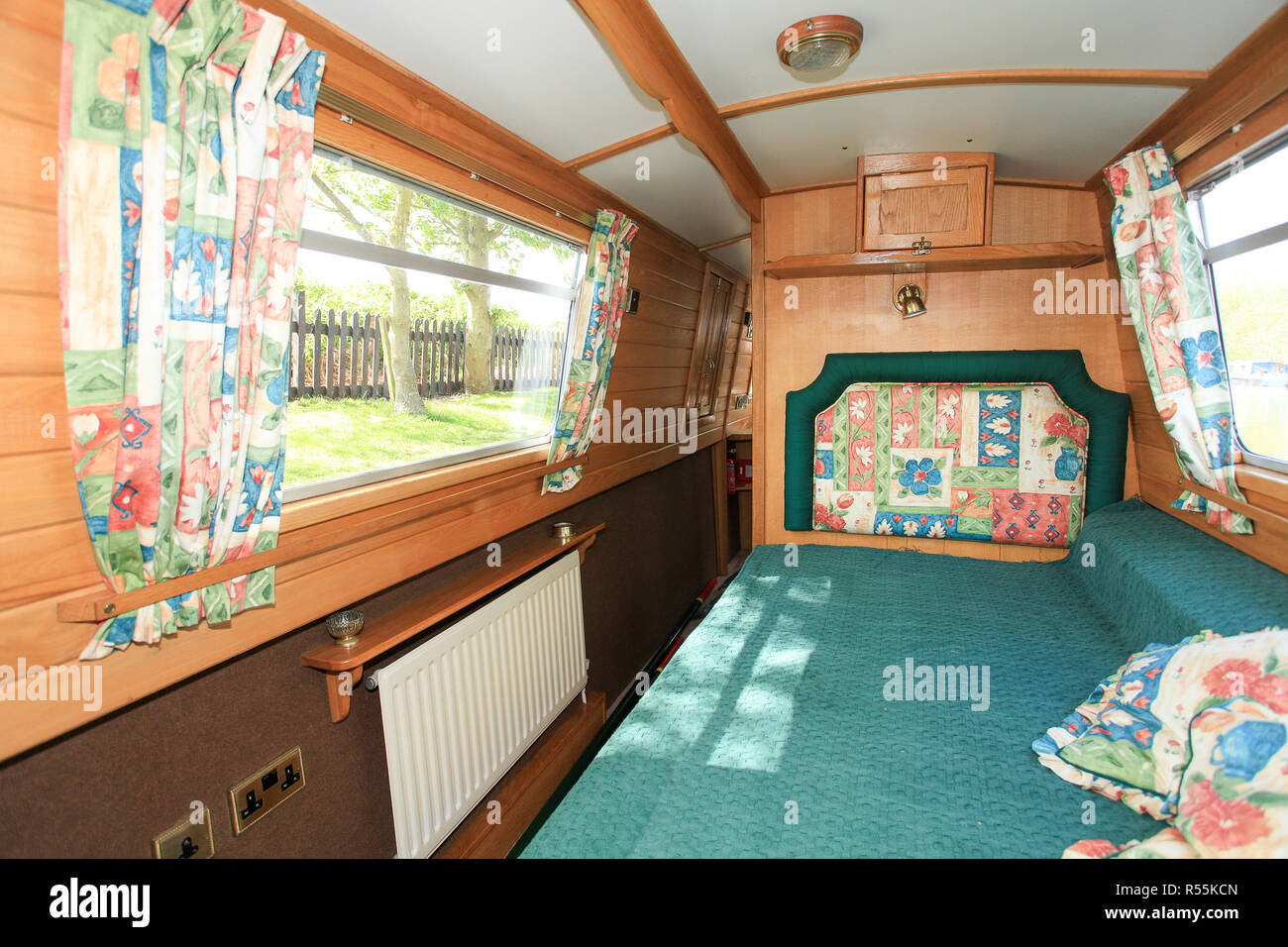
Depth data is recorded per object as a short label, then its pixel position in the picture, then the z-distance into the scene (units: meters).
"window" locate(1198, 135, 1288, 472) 1.65
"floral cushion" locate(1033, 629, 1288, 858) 1.02
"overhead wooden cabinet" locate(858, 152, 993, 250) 2.49
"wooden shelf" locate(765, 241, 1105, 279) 2.50
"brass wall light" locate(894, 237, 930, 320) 2.91
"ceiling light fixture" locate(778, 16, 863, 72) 1.44
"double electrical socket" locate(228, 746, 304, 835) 1.41
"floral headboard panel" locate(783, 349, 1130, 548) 2.73
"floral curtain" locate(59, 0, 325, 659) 0.98
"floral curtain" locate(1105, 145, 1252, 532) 1.90
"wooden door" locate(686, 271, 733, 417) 4.29
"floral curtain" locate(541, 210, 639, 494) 2.54
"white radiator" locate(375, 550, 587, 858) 1.80
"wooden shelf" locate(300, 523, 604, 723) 1.58
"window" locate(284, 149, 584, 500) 1.60
